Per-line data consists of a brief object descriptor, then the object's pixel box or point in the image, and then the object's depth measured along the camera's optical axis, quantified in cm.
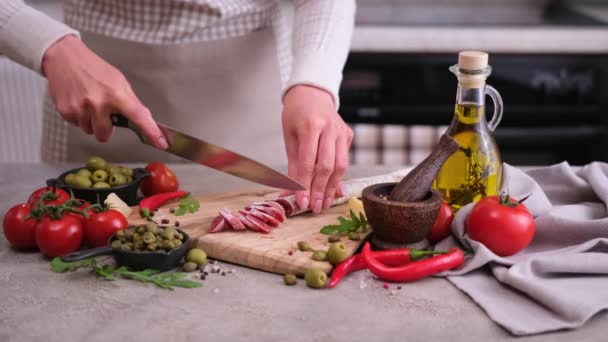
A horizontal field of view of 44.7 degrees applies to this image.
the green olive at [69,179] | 143
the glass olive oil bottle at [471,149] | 125
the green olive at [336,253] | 117
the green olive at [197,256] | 120
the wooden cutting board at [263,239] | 120
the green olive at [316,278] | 112
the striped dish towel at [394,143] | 210
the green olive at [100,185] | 142
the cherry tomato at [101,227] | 125
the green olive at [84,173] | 145
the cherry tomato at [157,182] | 156
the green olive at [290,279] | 115
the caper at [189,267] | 119
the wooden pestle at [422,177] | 120
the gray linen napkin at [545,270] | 103
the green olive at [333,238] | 127
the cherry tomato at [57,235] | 121
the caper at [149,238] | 117
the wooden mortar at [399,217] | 118
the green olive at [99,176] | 144
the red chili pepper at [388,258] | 116
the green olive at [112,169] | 147
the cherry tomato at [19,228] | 125
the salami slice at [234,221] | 131
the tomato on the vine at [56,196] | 131
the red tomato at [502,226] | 119
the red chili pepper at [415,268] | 114
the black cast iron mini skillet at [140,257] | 115
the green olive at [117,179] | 145
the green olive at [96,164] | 146
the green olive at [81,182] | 142
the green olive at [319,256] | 119
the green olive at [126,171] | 149
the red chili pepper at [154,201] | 138
